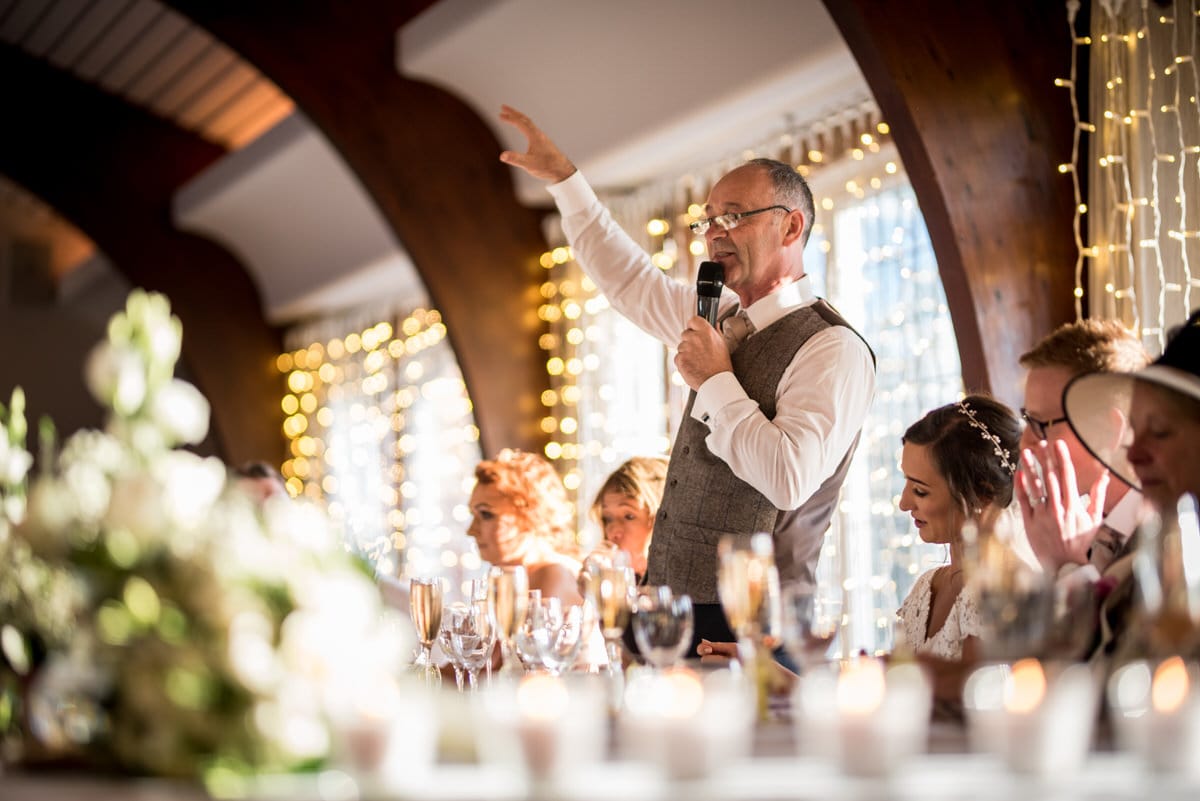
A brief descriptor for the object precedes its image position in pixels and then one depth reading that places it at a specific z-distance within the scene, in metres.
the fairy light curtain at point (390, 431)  8.39
